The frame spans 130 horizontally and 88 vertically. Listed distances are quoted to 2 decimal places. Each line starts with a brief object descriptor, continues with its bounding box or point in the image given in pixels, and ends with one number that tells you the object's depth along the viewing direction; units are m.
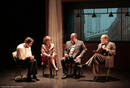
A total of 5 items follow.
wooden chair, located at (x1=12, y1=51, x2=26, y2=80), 6.98
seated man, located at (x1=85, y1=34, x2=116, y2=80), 6.96
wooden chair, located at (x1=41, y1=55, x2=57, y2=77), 7.34
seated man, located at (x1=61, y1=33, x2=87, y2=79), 7.30
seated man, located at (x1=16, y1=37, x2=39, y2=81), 6.87
